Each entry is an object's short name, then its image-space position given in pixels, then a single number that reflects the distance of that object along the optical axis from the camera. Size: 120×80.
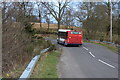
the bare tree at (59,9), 46.96
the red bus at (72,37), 27.09
